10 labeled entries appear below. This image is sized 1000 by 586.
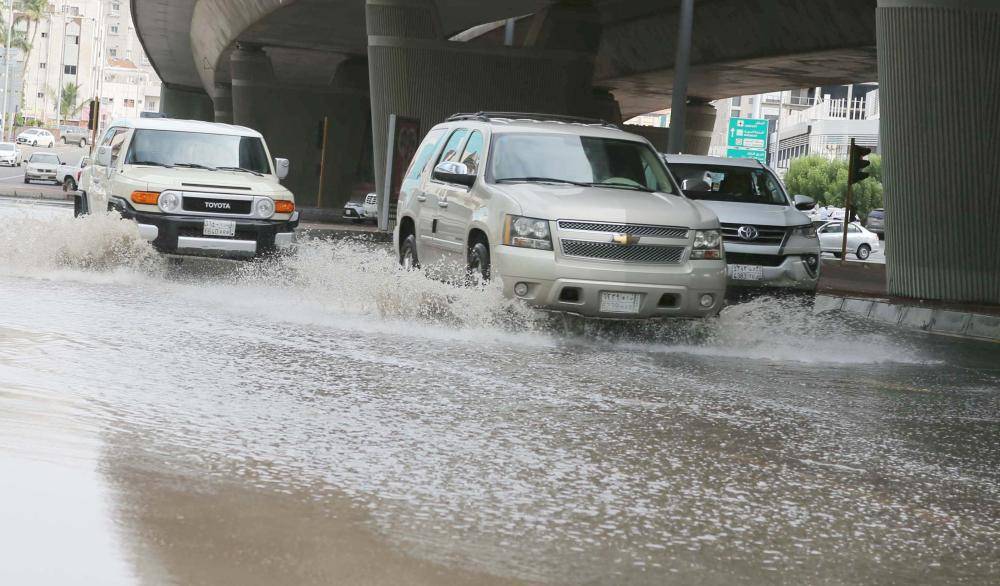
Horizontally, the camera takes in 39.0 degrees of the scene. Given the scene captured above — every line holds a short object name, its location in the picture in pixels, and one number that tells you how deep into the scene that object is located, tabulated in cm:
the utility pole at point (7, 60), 11350
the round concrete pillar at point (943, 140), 1752
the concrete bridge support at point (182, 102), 9206
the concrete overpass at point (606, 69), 1767
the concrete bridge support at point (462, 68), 3356
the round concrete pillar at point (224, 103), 7069
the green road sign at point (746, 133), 8769
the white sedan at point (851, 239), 5084
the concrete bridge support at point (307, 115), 5572
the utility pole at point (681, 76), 2616
